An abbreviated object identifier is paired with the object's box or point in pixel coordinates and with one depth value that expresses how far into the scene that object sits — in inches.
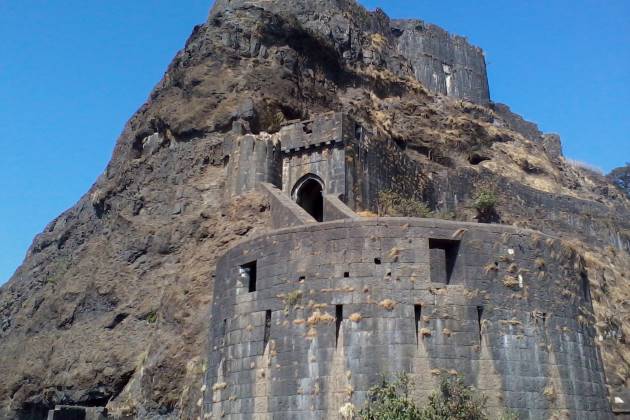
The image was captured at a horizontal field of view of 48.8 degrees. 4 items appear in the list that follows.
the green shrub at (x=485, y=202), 1258.6
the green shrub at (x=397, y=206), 959.6
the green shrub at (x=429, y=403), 496.7
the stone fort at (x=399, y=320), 535.8
